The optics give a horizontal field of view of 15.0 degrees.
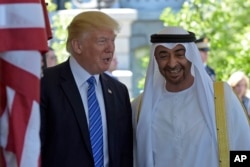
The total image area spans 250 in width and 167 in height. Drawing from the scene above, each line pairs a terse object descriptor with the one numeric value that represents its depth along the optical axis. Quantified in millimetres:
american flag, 4854
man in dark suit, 6059
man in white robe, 6430
